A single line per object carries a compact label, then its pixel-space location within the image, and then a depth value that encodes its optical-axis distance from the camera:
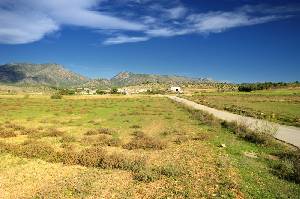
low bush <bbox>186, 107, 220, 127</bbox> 23.06
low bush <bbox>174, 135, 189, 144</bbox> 16.16
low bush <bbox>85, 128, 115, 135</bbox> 18.70
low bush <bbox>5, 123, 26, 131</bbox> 20.48
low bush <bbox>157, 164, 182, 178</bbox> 10.21
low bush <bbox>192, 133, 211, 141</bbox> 16.97
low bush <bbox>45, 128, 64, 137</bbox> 17.84
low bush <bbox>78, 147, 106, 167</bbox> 11.53
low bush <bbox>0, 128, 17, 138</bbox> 17.62
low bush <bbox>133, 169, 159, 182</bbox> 9.75
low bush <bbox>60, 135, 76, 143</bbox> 16.07
